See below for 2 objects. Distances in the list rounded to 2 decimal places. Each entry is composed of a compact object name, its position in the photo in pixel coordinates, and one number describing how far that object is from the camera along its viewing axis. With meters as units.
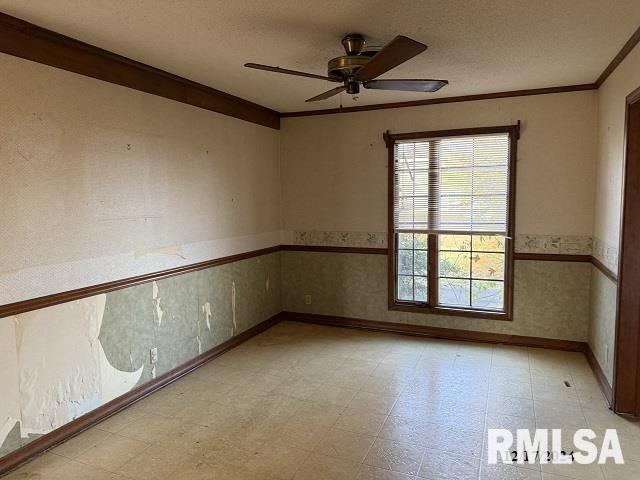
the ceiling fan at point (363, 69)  2.35
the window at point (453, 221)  4.36
